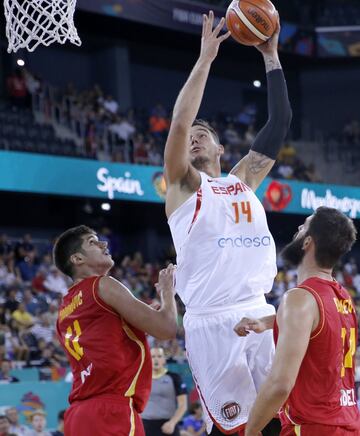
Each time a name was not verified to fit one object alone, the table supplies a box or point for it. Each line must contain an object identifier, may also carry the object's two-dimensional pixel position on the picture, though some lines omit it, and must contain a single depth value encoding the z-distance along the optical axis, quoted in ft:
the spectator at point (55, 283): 52.22
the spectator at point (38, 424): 32.37
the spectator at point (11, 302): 46.93
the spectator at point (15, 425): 31.83
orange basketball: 16.85
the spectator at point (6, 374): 35.91
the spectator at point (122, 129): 67.36
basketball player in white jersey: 15.30
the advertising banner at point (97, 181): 57.52
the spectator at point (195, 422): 34.42
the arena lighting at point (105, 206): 69.70
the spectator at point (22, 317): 45.85
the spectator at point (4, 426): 30.53
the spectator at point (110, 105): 70.18
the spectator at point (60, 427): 32.27
